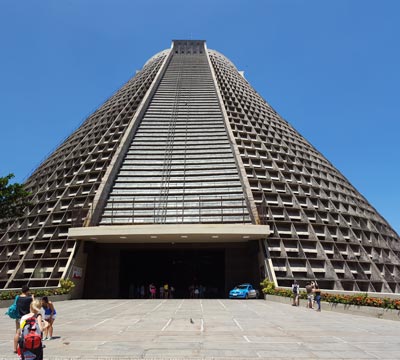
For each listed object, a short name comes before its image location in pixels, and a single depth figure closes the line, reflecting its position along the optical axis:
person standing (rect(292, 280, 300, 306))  27.20
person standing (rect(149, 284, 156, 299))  38.44
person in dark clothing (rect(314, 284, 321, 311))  24.81
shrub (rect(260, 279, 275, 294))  32.12
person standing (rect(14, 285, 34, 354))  12.23
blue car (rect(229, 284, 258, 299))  34.28
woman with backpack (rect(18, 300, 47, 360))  7.70
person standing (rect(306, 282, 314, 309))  26.03
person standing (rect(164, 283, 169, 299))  40.15
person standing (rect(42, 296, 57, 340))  13.45
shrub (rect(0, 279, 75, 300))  26.50
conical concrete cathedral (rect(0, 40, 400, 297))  35.50
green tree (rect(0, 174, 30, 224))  30.80
